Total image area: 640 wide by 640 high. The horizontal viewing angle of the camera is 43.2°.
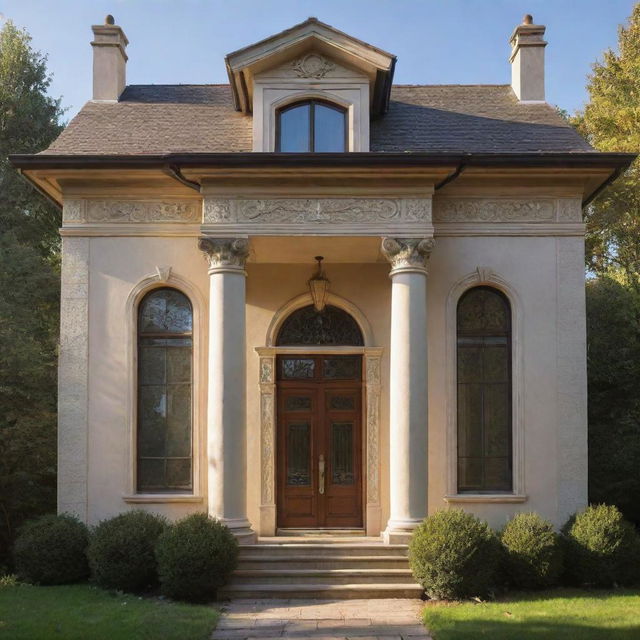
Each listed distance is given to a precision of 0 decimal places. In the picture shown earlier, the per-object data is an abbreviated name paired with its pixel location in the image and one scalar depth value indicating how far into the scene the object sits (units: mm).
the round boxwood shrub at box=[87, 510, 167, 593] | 11523
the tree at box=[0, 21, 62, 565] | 14703
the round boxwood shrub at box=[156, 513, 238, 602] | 11086
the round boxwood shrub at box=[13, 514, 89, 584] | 11992
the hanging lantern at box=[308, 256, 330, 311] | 13961
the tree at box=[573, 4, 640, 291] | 20906
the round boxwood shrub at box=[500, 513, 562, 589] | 11562
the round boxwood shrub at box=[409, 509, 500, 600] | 11188
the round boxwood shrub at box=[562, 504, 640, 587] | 11766
